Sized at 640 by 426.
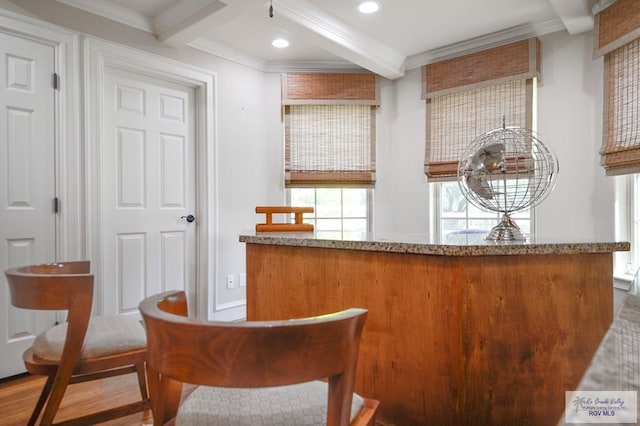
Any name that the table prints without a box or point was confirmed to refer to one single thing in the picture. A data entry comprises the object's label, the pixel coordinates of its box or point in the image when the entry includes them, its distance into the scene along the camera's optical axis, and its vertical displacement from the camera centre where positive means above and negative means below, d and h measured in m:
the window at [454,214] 3.45 -0.04
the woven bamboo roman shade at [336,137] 3.85 +0.71
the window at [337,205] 3.99 +0.05
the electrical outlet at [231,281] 3.52 -0.63
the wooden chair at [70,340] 1.24 -0.46
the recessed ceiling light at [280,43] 3.34 +1.42
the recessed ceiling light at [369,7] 2.72 +1.41
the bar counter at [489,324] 1.29 -0.39
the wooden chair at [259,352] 0.62 -0.23
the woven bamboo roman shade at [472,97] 3.11 +0.95
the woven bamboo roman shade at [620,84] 2.40 +0.79
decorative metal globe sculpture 1.53 +0.15
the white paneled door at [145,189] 2.83 +0.16
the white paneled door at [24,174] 2.32 +0.22
